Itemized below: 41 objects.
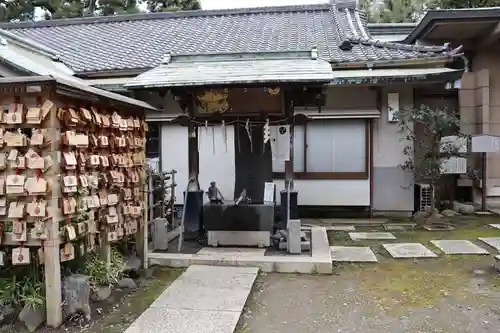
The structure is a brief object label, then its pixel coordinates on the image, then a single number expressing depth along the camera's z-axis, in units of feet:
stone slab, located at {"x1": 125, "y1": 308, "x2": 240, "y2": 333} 12.32
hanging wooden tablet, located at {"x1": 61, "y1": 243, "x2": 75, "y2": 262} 12.68
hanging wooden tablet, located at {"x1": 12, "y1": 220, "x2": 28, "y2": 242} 12.21
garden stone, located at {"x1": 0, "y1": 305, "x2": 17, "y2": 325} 12.42
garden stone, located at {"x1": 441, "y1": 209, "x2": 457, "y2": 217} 32.97
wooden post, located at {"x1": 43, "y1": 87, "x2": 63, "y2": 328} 12.17
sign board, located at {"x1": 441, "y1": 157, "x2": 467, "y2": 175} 33.58
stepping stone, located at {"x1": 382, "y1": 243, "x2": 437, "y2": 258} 21.25
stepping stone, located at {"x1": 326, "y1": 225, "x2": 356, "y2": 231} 28.53
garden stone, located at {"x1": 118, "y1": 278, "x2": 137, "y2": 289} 15.93
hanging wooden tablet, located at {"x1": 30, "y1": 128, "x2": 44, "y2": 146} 12.02
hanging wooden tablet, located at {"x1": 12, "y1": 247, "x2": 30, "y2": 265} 12.19
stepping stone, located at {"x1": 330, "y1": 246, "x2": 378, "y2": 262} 20.74
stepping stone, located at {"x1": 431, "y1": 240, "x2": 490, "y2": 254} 21.71
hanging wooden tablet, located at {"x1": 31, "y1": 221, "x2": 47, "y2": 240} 12.10
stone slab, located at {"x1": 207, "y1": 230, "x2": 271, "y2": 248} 21.86
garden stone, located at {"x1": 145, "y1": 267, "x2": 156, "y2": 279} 17.97
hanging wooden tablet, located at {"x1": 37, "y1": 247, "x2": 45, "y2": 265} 12.28
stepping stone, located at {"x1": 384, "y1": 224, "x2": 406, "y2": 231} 28.32
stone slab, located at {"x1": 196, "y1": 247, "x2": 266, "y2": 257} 20.43
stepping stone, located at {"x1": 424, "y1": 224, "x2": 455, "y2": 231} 27.73
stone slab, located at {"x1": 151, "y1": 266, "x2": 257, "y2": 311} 14.34
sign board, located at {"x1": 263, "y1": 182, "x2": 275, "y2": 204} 22.06
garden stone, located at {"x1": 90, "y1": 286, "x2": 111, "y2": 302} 14.20
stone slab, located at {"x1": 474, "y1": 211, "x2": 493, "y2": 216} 33.22
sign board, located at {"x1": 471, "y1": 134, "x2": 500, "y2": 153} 32.63
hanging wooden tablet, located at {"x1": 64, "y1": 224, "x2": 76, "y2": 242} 12.55
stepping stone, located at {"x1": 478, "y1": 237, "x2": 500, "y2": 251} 22.45
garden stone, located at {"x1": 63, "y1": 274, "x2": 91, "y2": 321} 12.84
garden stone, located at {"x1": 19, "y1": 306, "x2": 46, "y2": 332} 12.16
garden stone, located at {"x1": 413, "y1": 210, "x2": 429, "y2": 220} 30.58
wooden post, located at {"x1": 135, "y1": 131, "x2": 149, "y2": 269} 18.29
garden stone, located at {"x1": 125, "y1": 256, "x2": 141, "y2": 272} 17.07
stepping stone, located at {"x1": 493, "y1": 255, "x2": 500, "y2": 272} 18.20
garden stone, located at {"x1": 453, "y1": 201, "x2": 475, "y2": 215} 33.63
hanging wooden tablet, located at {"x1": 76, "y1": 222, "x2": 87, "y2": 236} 13.23
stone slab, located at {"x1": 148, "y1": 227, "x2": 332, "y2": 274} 18.78
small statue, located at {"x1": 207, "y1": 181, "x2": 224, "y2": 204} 22.04
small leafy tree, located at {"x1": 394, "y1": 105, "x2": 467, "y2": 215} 28.58
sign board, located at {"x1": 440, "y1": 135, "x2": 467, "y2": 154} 32.24
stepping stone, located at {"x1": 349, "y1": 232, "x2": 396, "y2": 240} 25.81
